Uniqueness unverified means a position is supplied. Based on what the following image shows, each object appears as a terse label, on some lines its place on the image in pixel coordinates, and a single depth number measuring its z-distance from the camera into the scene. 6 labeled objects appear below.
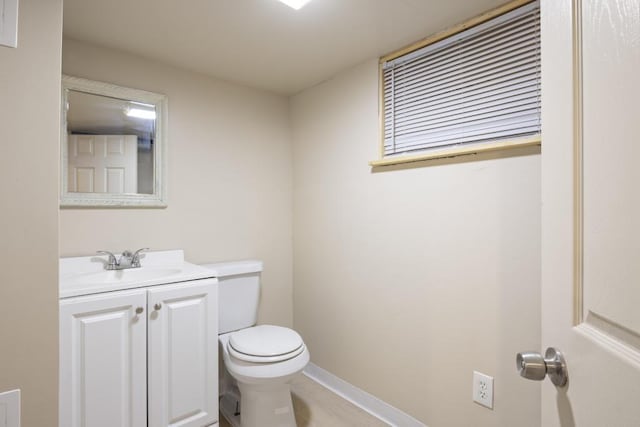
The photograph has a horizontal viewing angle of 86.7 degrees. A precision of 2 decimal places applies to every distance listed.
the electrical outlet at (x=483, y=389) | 1.49
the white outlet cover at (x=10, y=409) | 1.03
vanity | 1.37
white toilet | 1.66
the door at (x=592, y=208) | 0.42
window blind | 1.41
